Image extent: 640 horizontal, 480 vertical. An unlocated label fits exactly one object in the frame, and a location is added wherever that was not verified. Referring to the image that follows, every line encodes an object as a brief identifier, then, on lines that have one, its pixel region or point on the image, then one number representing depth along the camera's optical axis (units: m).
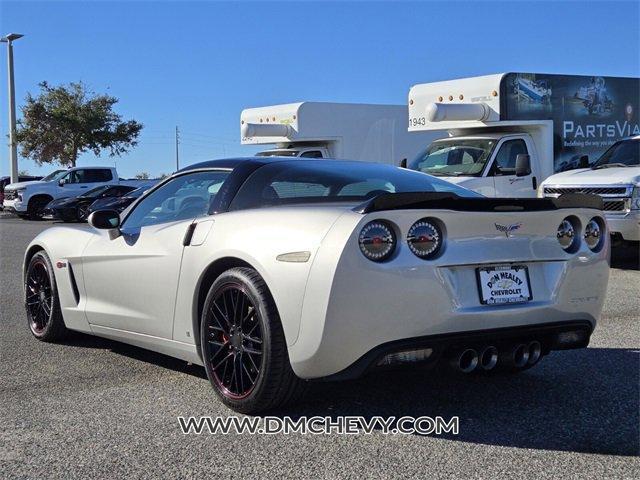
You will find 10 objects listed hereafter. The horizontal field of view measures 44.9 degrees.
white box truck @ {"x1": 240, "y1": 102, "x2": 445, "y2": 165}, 17.44
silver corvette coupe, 3.54
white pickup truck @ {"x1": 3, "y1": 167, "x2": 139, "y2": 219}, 26.80
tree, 41.50
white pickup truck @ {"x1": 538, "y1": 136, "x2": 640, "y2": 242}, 9.88
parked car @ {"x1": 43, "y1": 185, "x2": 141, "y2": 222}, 24.19
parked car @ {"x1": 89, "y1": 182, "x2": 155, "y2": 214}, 22.61
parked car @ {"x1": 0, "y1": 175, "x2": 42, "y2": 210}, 35.43
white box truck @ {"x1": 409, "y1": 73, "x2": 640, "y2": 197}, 11.70
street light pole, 31.98
